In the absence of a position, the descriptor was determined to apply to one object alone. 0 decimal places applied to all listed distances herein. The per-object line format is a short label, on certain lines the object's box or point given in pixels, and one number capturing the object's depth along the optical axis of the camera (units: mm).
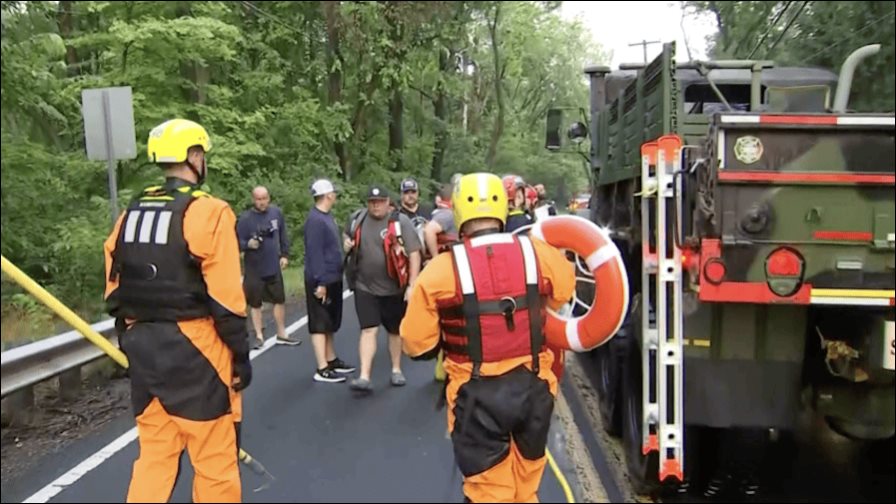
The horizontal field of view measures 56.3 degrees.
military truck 3598
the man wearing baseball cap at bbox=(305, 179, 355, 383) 6496
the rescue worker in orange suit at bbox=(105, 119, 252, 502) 3287
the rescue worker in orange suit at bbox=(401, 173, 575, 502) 3188
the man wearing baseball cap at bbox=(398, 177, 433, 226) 7219
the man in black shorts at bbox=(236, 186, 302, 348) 5160
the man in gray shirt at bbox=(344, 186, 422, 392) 6598
